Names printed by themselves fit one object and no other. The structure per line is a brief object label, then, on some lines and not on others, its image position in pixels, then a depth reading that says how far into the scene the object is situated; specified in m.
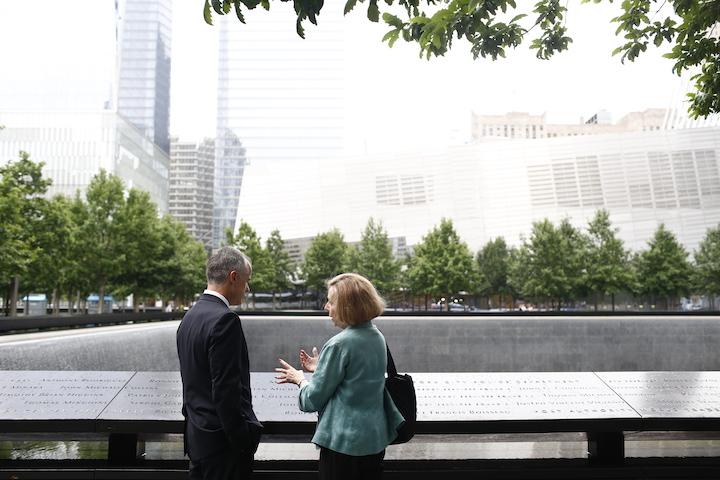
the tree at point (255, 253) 53.84
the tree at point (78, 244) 35.53
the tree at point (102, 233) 36.16
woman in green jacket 3.04
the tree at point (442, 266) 51.06
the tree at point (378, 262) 54.25
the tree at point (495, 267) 68.25
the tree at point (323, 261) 56.41
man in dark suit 3.07
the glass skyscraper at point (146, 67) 142.50
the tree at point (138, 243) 36.94
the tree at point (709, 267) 51.25
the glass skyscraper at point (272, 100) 105.06
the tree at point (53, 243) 30.39
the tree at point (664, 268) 51.72
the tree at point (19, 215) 25.08
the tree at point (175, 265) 40.62
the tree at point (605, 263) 49.25
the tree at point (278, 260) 57.02
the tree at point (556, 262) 50.00
